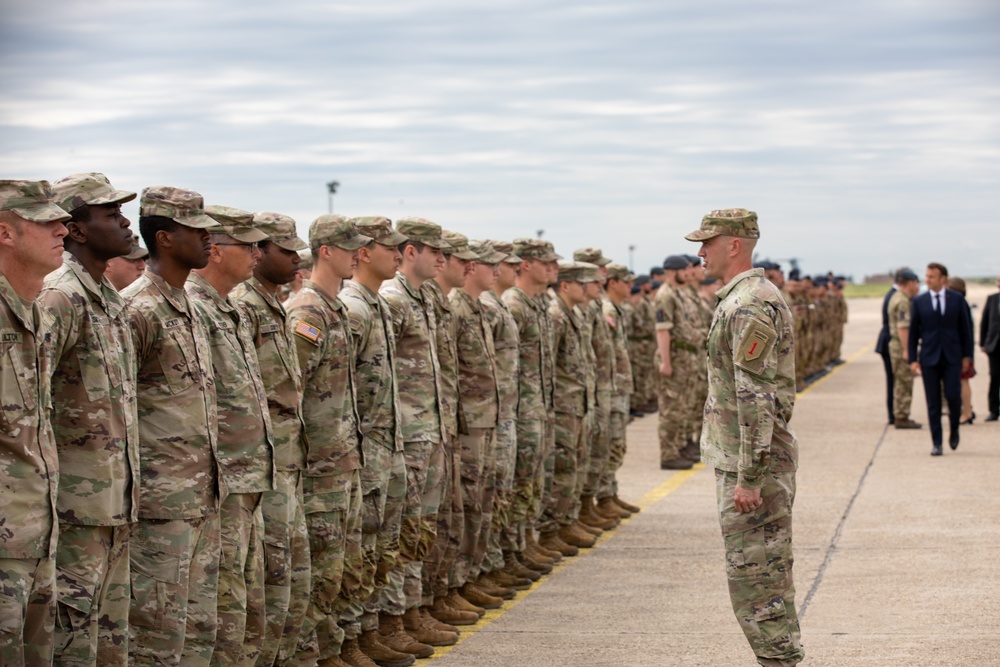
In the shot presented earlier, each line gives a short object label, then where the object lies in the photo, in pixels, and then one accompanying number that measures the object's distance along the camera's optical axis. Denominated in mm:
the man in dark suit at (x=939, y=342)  15289
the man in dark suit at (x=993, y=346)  18906
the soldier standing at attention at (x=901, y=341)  17859
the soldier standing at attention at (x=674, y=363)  14641
